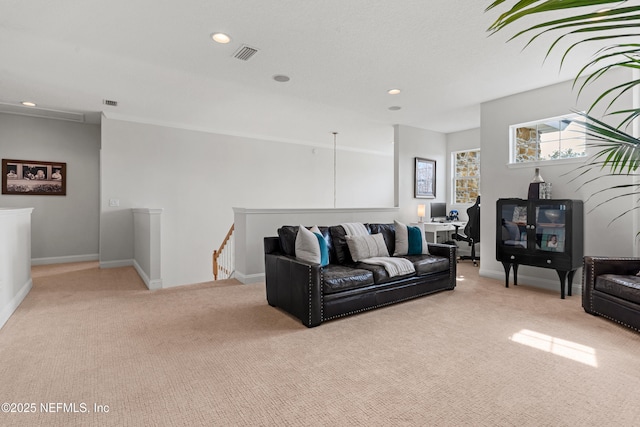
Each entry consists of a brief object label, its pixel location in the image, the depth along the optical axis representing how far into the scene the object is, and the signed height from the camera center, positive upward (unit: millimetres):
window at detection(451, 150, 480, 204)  6820 +704
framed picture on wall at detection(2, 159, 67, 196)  5723 +548
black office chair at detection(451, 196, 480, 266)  5922 -317
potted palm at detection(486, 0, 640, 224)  676 +526
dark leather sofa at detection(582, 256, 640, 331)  2977 -710
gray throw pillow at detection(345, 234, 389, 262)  3854 -408
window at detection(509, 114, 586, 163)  4297 +933
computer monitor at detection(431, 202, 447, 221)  6750 -6
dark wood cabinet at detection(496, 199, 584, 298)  3947 -290
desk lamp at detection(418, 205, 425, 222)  6465 +12
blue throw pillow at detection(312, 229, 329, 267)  3574 -421
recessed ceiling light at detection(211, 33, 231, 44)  3121 +1574
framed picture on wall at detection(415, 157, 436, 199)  6555 +620
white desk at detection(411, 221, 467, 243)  6145 -274
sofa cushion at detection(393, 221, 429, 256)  4277 -389
